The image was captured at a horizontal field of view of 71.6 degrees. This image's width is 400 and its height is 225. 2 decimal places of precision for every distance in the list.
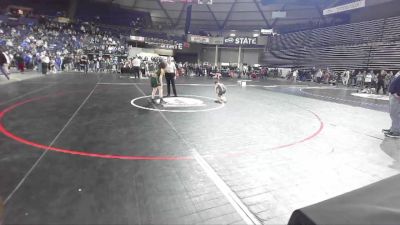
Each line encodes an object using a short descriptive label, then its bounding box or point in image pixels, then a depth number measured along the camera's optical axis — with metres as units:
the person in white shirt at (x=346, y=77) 23.42
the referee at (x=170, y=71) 9.58
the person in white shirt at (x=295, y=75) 27.57
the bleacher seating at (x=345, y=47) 22.50
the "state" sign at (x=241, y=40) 37.97
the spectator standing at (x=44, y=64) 18.27
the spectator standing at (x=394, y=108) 5.61
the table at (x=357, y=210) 1.39
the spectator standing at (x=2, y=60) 12.71
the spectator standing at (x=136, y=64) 18.89
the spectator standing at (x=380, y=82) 16.36
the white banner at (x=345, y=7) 23.39
